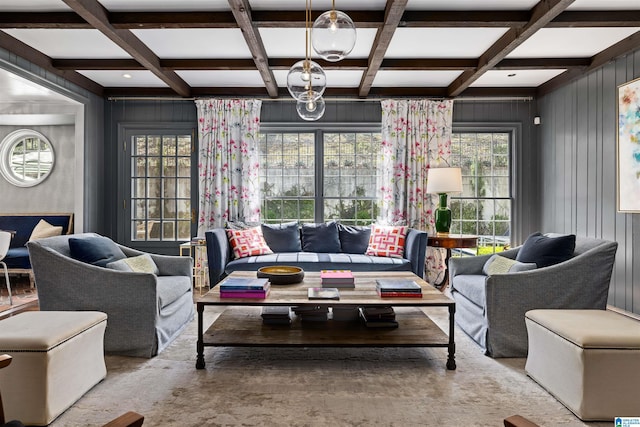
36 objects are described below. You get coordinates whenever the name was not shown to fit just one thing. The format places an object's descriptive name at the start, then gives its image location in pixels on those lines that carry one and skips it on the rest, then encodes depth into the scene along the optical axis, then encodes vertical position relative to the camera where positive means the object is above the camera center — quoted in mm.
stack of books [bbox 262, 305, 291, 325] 2959 -729
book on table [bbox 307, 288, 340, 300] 2649 -511
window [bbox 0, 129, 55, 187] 6156 +807
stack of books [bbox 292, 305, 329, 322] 3049 -725
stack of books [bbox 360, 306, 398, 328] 2895 -726
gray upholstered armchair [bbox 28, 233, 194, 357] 2789 -538
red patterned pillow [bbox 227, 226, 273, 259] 4723 -332
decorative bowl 3117 -458
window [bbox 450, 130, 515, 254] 5816 +367
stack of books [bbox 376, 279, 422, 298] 2709 -494
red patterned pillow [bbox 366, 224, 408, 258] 4777 -314
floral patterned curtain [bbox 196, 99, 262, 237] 5516 +684
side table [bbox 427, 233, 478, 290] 4629 -302
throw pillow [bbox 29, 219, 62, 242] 5488 -219
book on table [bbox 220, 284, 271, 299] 2699 -508
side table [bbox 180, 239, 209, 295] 5159 -649
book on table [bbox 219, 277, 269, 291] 2713 -461
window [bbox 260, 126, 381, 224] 5773 +554
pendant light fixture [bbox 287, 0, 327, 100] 2781 +892
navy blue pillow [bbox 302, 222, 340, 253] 5031 -291
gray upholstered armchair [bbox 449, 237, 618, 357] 2816 -522
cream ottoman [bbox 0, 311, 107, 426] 1946 -728
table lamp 4875 +317
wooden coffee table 2588 -779
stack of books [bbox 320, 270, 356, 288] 3041 -484
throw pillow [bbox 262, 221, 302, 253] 5016 -289
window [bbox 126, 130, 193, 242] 5793 +349
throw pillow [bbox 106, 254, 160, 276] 3016 -387
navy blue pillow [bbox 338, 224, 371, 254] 5035 -304
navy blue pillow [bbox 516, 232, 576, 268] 3092 -270
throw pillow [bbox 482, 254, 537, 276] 3064 -397
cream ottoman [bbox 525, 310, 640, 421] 1996 -738
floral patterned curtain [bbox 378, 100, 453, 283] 5527 +781
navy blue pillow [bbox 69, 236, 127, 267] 3072 -276
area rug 2025 -968
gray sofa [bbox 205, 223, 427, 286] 4453 -441
